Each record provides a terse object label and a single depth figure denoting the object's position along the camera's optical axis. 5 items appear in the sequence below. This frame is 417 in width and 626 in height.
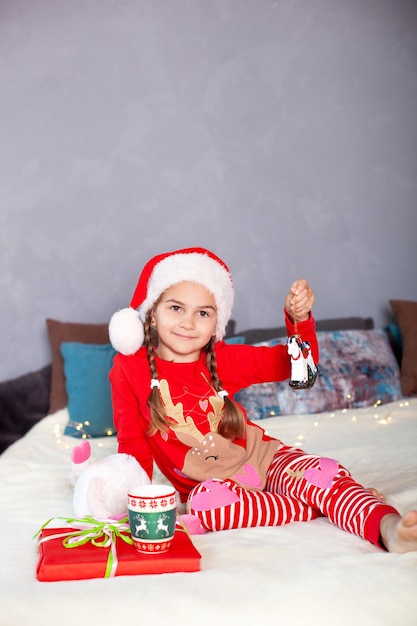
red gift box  1.17
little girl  1.53
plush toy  1.57
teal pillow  2.38
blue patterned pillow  2.59
